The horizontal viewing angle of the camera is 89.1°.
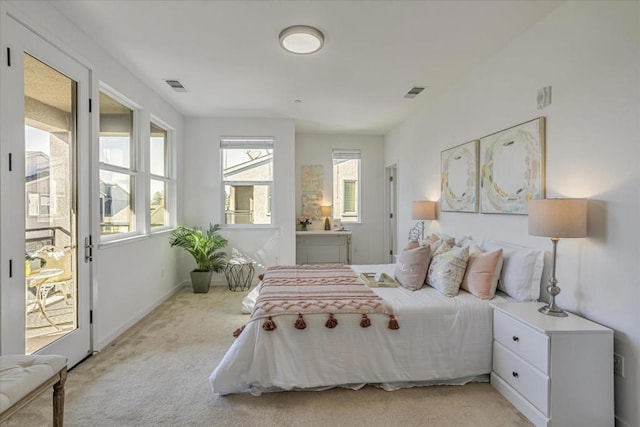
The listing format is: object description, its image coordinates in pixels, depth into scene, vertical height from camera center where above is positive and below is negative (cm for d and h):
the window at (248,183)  536 +45
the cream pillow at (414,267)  280 -49
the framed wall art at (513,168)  246 +37
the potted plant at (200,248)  469 -57
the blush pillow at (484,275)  250 -49
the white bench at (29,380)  142 -82
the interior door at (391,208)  632 +6
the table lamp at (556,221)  193 -5
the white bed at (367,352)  217 -97
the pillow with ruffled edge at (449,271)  260 -49
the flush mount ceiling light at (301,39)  257 +141
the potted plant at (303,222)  629 -22
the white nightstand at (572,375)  179 -90
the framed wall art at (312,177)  641 +66
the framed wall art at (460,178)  330 +37
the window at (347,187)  653 +49
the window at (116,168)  319 +43
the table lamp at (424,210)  414 +2
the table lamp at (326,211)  638 -1
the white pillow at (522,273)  237 -45
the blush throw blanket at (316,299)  224 -66
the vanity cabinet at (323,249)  632 -75
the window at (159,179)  432 +42
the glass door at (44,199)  203 +7
